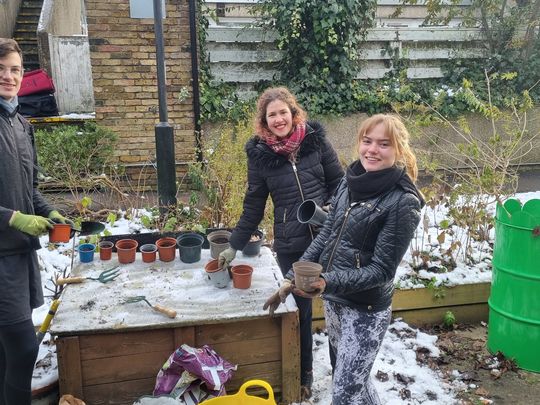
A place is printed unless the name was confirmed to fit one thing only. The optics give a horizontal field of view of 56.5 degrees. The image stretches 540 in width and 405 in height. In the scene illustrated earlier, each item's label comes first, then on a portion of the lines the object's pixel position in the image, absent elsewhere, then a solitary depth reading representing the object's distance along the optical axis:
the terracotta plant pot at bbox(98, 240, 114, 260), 3.33
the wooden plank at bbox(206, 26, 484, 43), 7.68
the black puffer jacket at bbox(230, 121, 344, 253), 2.83
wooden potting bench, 2.61
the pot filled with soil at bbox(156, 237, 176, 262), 3.29
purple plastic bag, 2.54
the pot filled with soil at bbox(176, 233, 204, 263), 3.29
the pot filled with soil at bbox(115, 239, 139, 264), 3.26
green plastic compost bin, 3.20
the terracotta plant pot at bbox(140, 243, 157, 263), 3.28
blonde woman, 2.08
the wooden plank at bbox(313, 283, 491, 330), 3.86
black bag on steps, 7.05
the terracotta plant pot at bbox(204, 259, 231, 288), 2.97
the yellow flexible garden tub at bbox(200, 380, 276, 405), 2.28
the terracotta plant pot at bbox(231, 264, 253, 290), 2.93
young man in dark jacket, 2.25
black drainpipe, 6.39
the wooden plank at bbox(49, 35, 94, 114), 8.32
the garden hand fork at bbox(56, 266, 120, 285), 2.96
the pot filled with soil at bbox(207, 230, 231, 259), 3.28
